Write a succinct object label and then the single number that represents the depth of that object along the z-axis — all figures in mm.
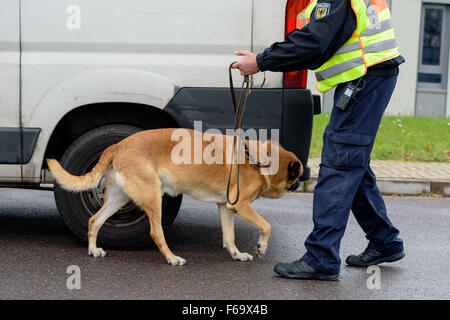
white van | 4059
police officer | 3559
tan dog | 3982
